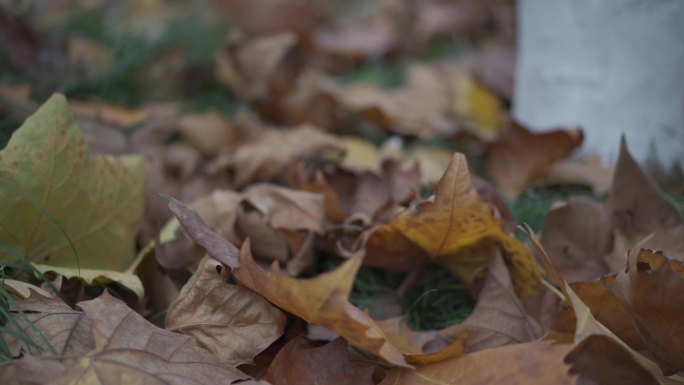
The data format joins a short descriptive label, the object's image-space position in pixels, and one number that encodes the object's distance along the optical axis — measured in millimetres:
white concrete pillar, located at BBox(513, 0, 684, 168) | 1194
